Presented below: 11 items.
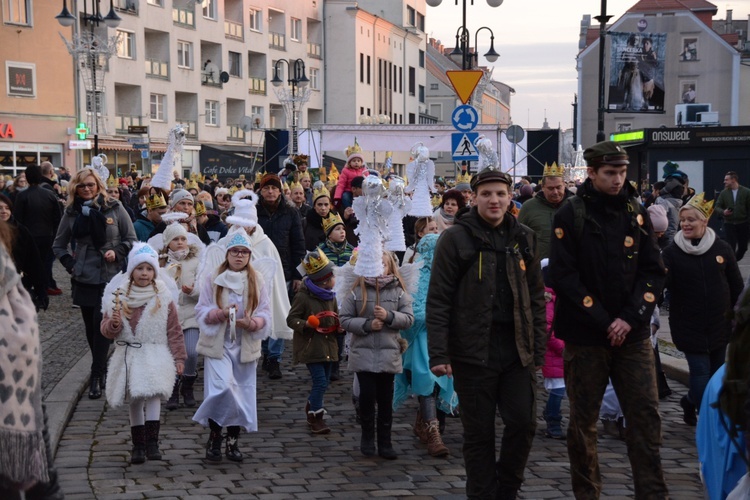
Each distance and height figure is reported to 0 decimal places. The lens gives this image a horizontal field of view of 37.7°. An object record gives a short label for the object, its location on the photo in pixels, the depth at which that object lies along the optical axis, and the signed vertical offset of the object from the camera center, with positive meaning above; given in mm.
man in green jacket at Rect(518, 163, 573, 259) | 9992 -342
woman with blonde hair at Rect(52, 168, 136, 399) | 9750 -671
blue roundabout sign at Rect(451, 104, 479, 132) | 17656 +851
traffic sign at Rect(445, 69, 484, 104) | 16672 +1374
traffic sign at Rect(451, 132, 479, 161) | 17802 +389
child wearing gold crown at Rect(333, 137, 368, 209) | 14888 -109
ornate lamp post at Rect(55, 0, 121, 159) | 28250 +3636
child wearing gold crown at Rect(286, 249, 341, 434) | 8398 -1198
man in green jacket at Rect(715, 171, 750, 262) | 21375 -762
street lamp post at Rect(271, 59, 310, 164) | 38719 +3074
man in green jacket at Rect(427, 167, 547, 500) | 5867 -867
